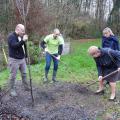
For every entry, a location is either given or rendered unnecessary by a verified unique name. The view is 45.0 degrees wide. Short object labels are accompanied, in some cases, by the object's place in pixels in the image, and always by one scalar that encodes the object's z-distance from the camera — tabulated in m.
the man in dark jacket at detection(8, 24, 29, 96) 3.49
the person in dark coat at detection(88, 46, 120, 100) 3.37
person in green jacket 4.31
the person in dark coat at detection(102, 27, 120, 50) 3.94
